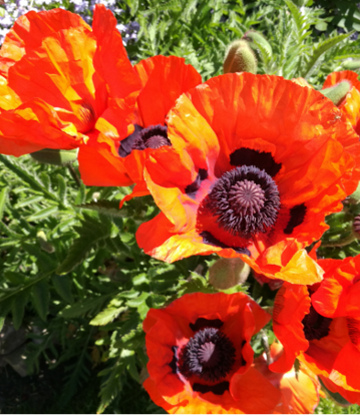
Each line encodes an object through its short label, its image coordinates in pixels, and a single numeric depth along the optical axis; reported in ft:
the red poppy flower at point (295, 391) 1.05
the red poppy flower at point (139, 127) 0.85
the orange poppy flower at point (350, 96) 0.95
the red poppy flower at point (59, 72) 0.87
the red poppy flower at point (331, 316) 0.85
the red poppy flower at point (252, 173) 0.75
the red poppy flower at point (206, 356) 1.01
